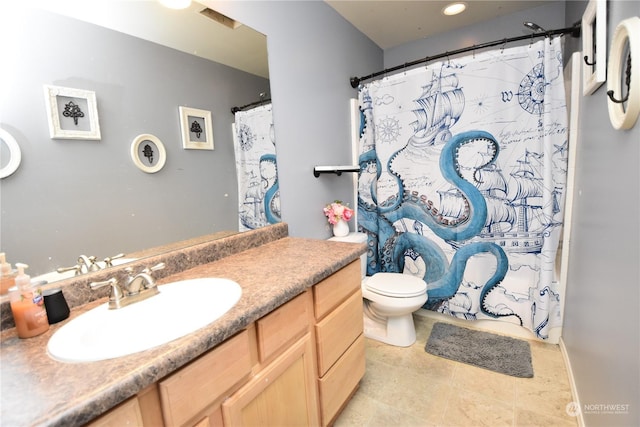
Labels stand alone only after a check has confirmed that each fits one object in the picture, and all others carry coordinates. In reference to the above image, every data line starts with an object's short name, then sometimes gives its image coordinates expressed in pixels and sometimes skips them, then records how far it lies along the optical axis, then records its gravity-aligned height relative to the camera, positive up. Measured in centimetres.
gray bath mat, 175 -116
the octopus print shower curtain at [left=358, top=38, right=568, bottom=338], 179 -3
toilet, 190 -82
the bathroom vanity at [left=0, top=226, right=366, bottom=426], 55 -42
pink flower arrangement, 210 -22
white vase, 215 -36
